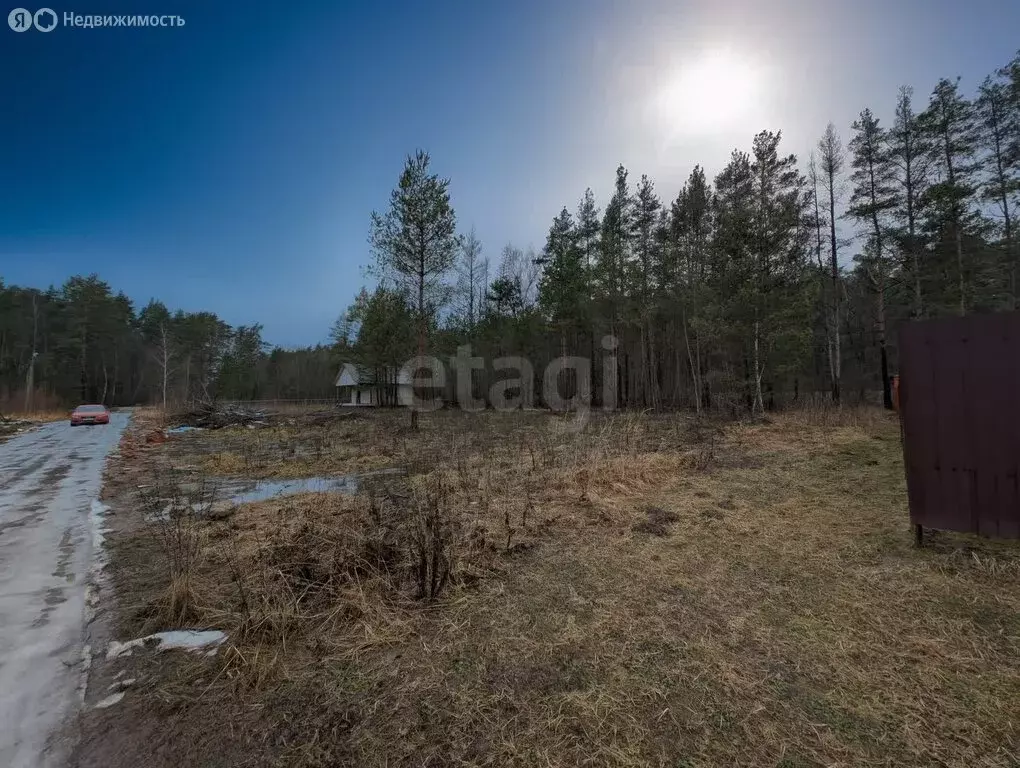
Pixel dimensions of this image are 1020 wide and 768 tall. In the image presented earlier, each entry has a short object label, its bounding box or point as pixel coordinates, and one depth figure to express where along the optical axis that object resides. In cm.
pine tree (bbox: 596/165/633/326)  2291
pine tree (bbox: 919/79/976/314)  1634
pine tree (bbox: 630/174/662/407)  2247
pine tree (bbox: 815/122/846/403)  1997
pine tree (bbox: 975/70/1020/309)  1619
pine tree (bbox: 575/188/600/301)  2592
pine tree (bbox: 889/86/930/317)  1711
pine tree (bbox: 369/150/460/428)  1506
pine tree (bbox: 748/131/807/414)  1519
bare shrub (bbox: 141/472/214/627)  280
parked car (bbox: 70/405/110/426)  1970
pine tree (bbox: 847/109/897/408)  1773
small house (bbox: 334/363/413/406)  3428
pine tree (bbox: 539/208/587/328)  2469
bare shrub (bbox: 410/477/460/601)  305
